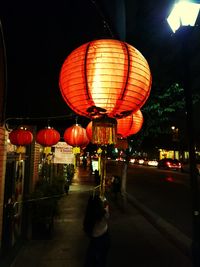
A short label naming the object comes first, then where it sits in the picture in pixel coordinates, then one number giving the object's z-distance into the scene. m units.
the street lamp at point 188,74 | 4.75
